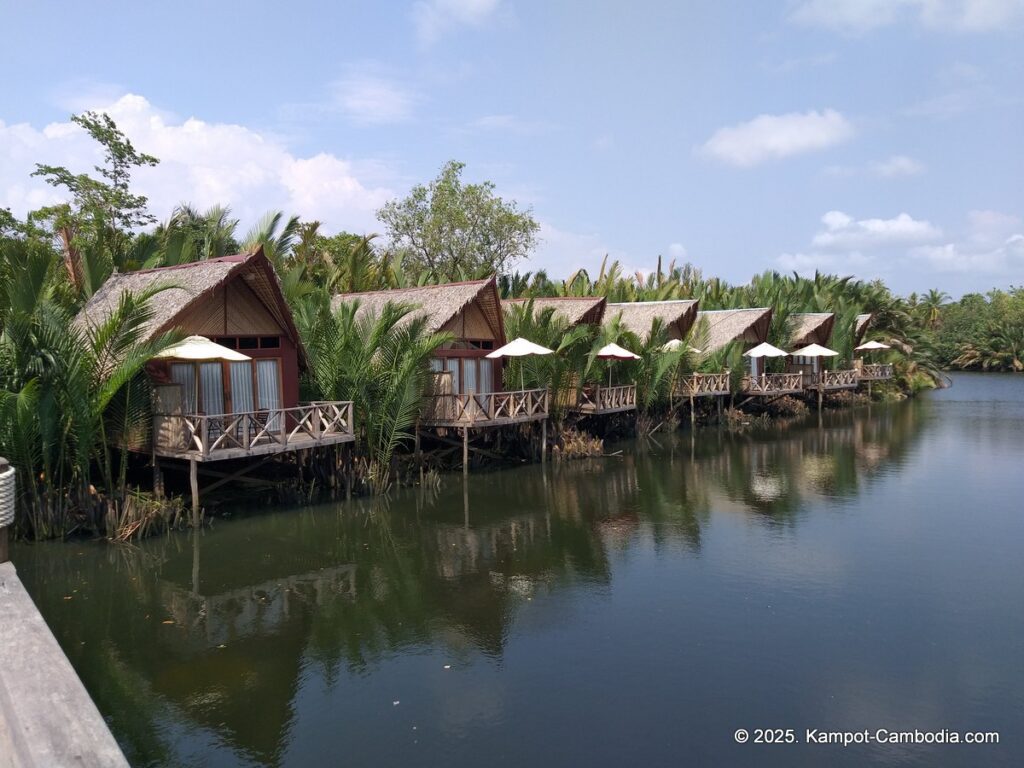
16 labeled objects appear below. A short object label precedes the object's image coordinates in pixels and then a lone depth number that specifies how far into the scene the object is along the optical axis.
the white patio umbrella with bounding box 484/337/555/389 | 18.52
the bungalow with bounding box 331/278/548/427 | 17.94
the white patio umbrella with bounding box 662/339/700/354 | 24.36
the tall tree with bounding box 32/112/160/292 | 24.97
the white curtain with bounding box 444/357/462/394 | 19.27
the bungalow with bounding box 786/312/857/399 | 33.44
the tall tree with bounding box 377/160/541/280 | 38.66
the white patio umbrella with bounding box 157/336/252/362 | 12.14
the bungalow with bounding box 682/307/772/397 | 27.25
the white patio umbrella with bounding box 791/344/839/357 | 31.27
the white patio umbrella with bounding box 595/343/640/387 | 21.08
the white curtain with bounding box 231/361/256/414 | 14.45
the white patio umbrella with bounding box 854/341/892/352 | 36.50
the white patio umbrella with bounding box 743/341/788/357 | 28.83
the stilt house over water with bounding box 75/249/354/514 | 12.95
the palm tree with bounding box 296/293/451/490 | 15.45
